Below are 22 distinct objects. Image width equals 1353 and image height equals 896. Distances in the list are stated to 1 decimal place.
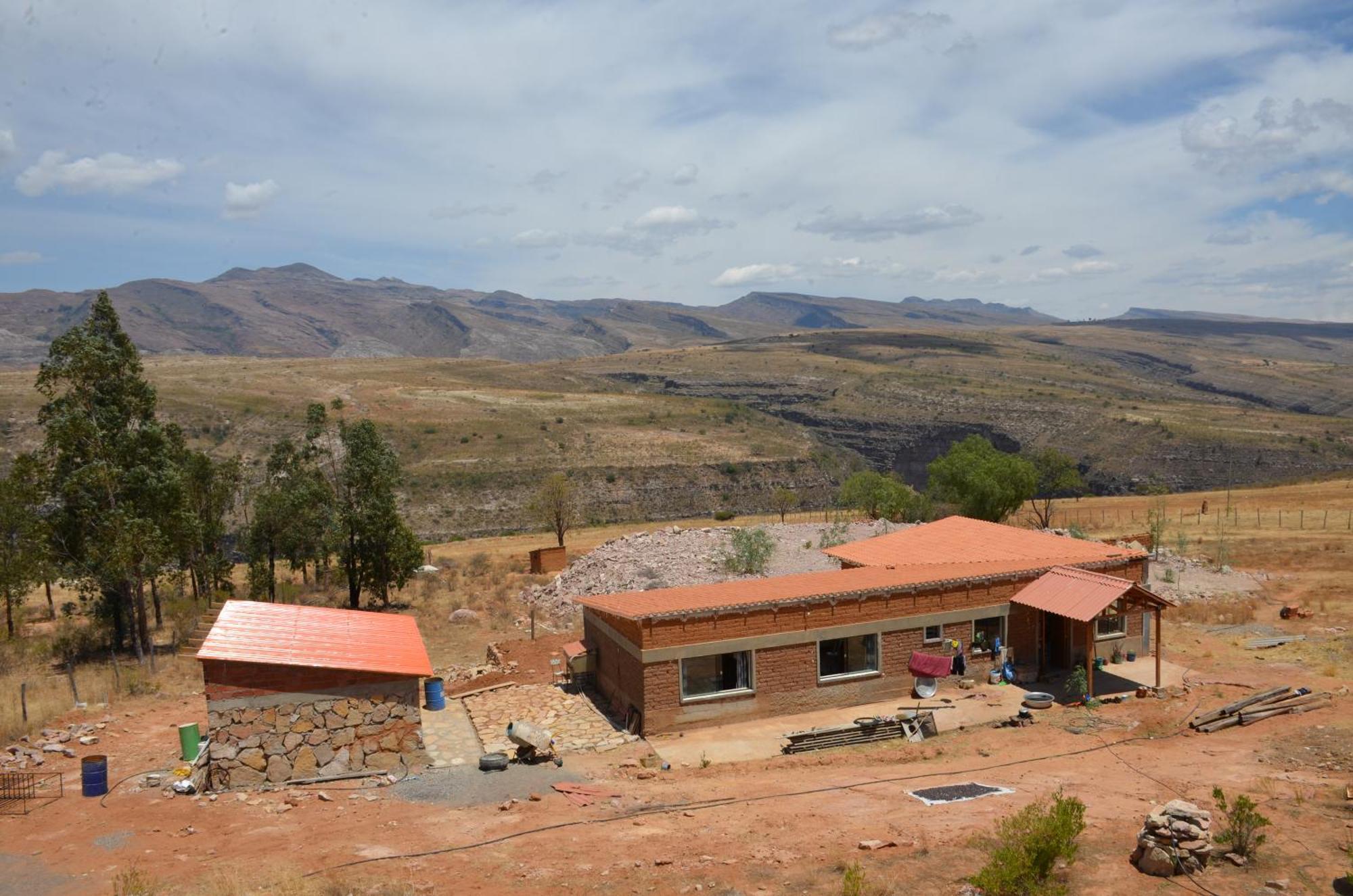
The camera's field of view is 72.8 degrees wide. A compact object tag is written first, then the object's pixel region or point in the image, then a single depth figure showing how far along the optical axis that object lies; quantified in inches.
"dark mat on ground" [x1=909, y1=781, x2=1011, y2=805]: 581.0
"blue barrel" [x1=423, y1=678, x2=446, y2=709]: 863.1
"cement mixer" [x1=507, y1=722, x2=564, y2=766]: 706.2
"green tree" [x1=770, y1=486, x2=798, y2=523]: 2447.1
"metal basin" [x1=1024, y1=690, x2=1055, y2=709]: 816.9
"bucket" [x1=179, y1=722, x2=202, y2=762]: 668.7
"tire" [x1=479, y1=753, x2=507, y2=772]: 685.9
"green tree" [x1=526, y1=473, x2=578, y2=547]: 2055.9
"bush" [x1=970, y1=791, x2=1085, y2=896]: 410.6
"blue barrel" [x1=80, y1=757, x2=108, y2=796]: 612.7
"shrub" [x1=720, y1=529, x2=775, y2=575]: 1339.8
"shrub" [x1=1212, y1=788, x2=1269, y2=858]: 453.4
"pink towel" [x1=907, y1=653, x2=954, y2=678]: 861.8
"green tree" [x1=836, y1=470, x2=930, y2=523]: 1941.4
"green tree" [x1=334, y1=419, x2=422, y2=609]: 1381.6
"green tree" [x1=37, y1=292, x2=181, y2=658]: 1019.9
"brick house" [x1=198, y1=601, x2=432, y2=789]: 650.8
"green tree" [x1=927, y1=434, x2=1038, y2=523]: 1897.1
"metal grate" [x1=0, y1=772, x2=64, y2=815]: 599.5
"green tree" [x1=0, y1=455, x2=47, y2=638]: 1098.1
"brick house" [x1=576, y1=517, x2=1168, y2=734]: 794.8
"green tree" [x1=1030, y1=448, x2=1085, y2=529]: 2214.6
